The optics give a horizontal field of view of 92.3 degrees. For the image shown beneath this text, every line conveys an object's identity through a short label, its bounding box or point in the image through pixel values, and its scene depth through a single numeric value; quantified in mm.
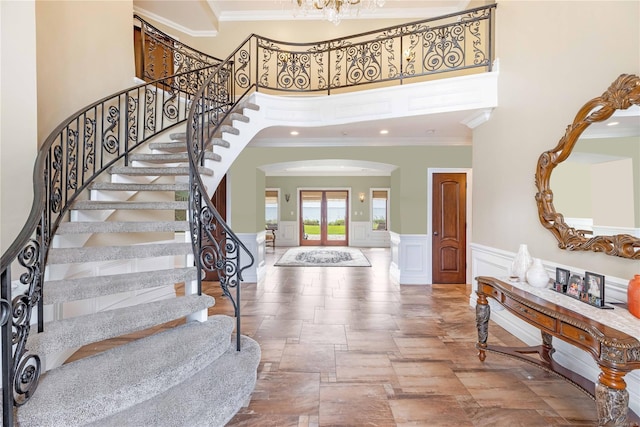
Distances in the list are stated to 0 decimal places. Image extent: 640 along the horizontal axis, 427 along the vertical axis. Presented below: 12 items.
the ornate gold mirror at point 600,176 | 2152
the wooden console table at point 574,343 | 1665
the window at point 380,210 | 12688
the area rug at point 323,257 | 8156
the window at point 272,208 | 12820
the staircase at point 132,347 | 1644
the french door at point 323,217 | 12898
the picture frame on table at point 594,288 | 2157
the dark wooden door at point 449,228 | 6152
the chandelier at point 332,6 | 3339
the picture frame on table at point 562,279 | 2502
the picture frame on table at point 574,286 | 2363
